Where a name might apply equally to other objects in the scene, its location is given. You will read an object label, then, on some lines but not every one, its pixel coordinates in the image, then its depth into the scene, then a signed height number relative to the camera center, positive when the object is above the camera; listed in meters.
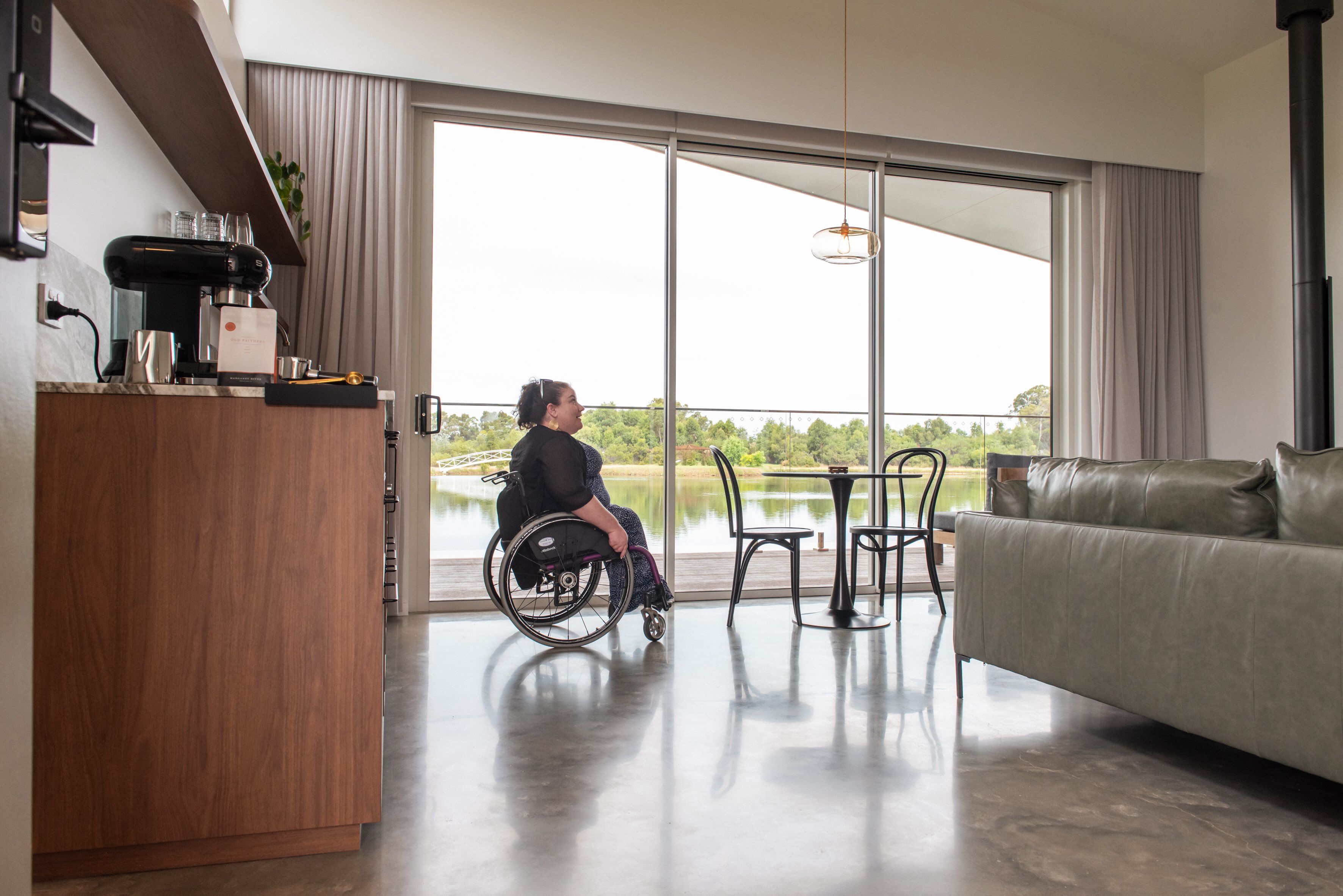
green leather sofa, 1.65 -0.28
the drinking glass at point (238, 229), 2.58 +0.74
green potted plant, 3.71 +1.26
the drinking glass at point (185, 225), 2.42 +0.70
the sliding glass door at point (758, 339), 4.77 +0.77
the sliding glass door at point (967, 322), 5.17 +0.95
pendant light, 3.90 +1.06
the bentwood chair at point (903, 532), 3.98 -0.30
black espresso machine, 1.88 +0.43
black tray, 1.55 +0.13
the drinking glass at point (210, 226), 2.42 +0.70
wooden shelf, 1.90 +1.01
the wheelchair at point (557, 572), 3.21 -0.41
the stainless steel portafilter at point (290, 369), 2.24 +0.27
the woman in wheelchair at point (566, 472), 3.25 -0.02
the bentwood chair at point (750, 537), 3.79 -0.31
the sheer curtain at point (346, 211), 3.99 +1.25
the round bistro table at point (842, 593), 3.81 -0.58
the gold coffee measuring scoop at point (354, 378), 1.76 +0.19
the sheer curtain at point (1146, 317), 5.12 +0.97
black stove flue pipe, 4.46 +1.31
